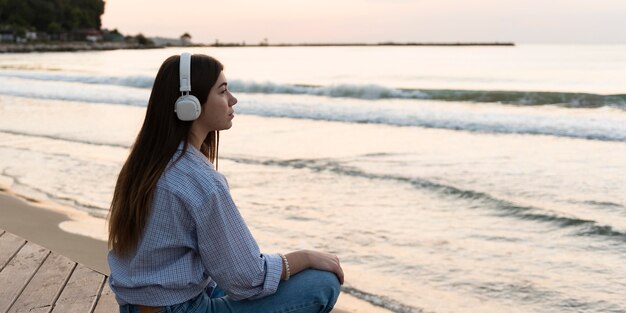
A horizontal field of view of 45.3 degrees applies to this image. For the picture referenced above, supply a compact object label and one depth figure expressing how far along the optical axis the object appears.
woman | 2.23
